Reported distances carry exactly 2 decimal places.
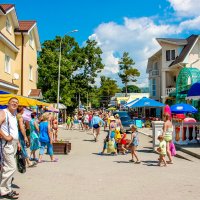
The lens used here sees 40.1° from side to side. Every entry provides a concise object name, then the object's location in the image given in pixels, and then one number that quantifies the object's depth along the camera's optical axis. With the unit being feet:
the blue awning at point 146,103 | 78.64
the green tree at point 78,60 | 127.11
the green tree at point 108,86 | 274.44
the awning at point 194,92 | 42.92
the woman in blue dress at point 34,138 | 29.89
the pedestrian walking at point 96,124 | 52.40
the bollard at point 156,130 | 38.96
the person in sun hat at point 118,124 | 39.16
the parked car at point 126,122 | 72.40
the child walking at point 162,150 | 27.89
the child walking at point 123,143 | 36.22
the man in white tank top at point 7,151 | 16.89
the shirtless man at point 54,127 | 46.34
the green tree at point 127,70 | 183.28
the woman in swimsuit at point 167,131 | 29.51
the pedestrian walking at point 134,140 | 29.94
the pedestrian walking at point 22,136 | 24.05
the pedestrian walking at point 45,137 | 29.26
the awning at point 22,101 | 30.65
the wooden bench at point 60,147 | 35.83
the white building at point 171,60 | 97.18
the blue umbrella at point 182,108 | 52.12
